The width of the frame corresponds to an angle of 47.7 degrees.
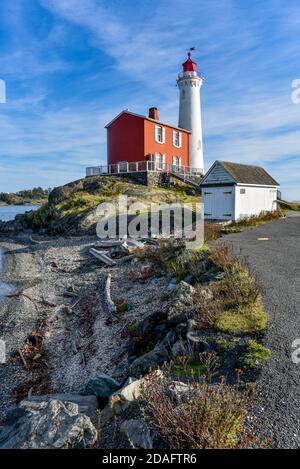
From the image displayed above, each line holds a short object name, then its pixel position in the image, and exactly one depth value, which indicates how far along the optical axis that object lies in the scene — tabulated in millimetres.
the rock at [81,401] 5383
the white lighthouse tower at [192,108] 47062
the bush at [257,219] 25078
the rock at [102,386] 6137
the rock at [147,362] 6715
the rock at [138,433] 4184
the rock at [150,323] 8916
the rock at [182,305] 8359
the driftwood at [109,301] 11922
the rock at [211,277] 10539
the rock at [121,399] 5031
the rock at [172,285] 11594
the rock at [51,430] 4188
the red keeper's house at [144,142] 40406
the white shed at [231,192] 25759
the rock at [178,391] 4643
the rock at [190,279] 11445
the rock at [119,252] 20516
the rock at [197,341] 6738
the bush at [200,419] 3906
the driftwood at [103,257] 19353
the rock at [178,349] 6727
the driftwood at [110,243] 22878
